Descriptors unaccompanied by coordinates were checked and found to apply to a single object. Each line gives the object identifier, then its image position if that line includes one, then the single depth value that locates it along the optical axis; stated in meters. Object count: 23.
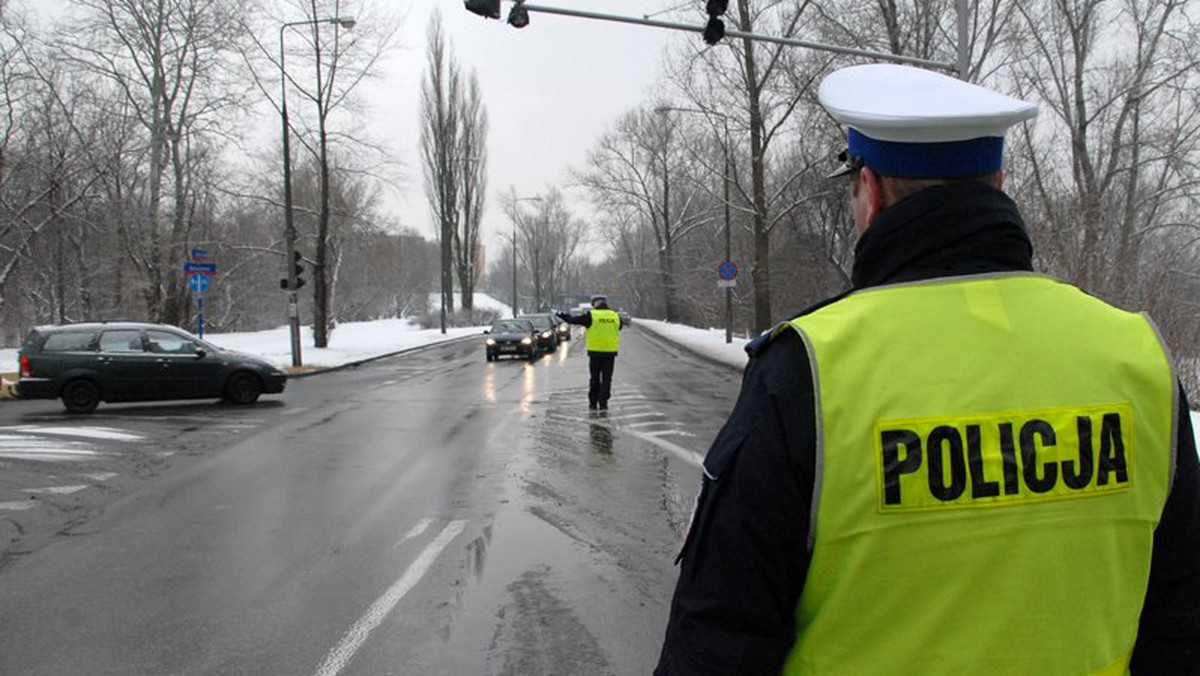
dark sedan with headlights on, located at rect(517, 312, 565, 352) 31.43
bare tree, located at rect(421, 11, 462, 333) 49.44
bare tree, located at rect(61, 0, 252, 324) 29.67
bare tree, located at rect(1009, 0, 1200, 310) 22.72
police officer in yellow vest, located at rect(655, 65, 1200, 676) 1.25
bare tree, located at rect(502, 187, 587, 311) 103.25
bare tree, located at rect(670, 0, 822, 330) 24.52
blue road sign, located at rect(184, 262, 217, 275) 22.12
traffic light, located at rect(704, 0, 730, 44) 10.74
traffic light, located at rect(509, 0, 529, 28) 11.51
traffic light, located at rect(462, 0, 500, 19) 10.84
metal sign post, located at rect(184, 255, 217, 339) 22.17
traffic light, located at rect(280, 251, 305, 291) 24.03
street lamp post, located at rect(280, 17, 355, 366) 23.94
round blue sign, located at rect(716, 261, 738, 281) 28.66
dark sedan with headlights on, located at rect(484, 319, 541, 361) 27.48
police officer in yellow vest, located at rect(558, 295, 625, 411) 13.59
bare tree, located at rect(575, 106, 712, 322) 61.09
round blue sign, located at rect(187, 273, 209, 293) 22.22
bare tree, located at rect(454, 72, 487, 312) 53.94
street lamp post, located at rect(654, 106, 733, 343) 28.14
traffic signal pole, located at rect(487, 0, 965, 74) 11.72
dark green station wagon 14.21
